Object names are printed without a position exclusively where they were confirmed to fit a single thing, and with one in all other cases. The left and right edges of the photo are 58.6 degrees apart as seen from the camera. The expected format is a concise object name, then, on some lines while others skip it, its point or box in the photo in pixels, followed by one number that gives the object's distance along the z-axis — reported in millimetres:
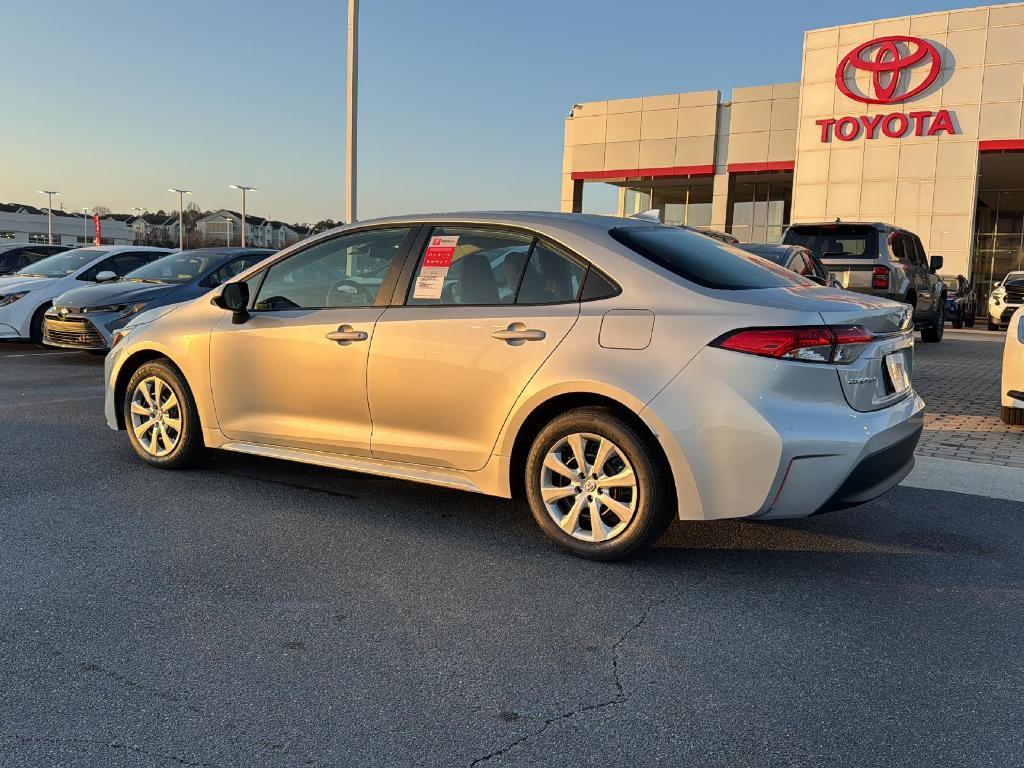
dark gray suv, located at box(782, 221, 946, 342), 13484
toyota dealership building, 28391
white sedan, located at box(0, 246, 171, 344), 12273
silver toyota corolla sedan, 3814
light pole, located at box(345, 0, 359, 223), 15211
